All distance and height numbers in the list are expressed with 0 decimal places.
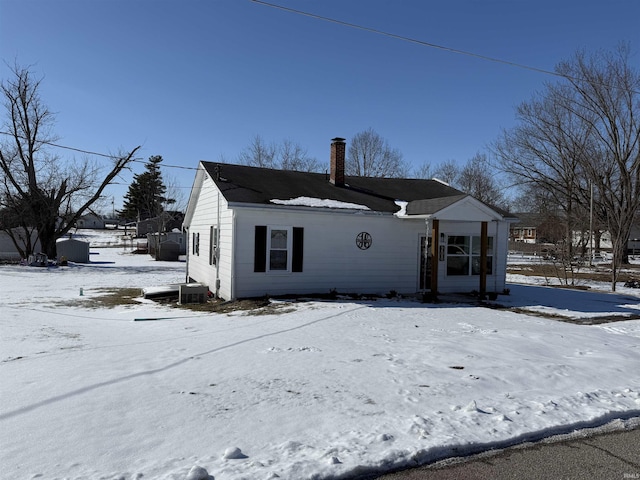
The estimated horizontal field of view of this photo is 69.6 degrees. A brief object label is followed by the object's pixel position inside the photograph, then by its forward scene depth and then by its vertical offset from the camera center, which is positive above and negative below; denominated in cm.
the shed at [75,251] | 3056 -92
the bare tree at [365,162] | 4750 +859
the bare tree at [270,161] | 4691 +828
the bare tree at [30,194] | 2992 +280
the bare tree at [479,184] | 5372 +747
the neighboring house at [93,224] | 9044 +273
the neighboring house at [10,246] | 3158 -69
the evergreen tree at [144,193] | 6200 +665
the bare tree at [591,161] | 2039 +617
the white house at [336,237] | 1241 +21
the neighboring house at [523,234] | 8029 +298
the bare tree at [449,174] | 5596 +896
